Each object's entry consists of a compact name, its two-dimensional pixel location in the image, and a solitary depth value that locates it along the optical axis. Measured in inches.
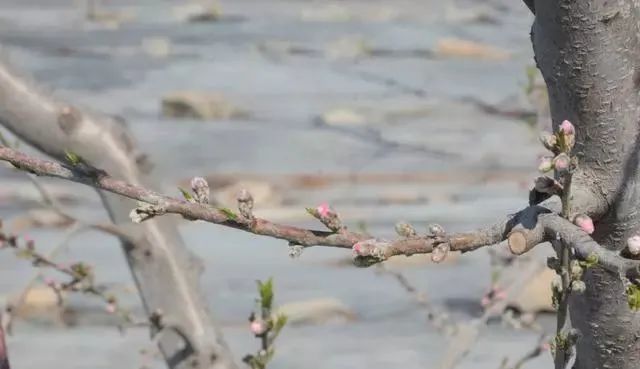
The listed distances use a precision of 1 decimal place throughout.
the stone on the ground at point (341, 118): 267.4
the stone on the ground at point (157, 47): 343.2
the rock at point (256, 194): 208.5
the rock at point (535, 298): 159.2
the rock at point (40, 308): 158.9
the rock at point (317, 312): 156.2
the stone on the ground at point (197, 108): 275.9
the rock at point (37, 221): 193.2
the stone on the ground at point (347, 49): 336.2
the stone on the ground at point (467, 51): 338.6
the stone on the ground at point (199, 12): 397.7
